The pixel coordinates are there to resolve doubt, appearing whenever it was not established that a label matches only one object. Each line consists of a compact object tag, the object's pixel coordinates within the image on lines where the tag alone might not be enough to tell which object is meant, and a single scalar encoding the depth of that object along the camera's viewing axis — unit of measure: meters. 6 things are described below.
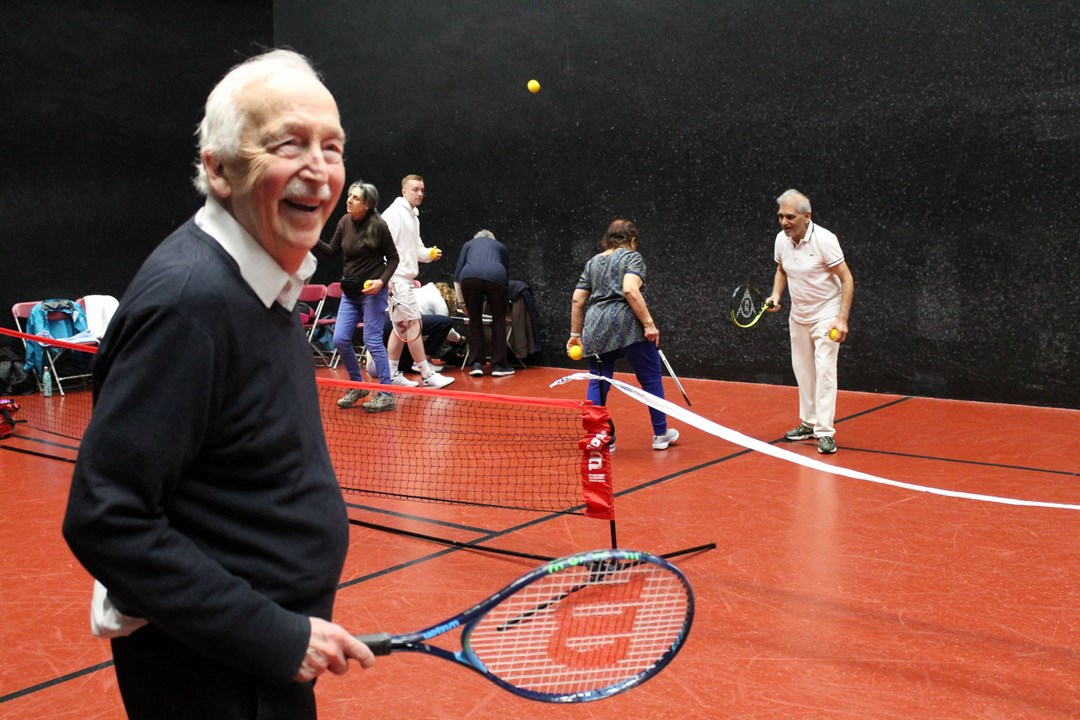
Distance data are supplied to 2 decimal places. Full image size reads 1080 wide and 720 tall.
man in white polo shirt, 6.67
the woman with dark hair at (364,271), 8.24
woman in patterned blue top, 6.69
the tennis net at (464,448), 4.58
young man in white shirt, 9.06
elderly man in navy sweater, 1.31
